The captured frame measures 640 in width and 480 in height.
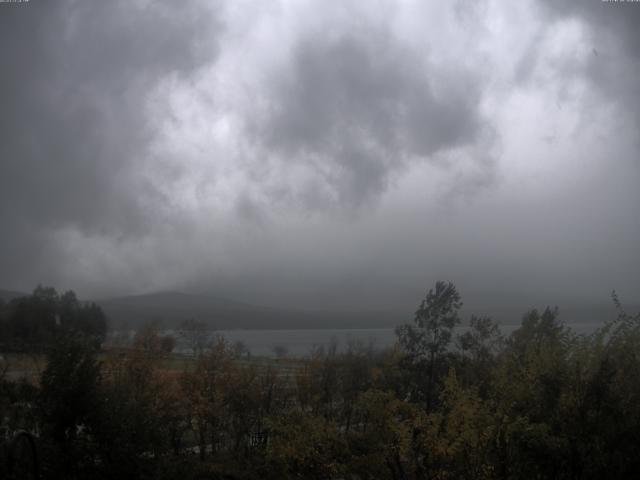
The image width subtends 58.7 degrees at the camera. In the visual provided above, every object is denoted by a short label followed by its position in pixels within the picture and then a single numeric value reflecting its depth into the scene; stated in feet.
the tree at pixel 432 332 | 123.03
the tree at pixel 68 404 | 70.90
